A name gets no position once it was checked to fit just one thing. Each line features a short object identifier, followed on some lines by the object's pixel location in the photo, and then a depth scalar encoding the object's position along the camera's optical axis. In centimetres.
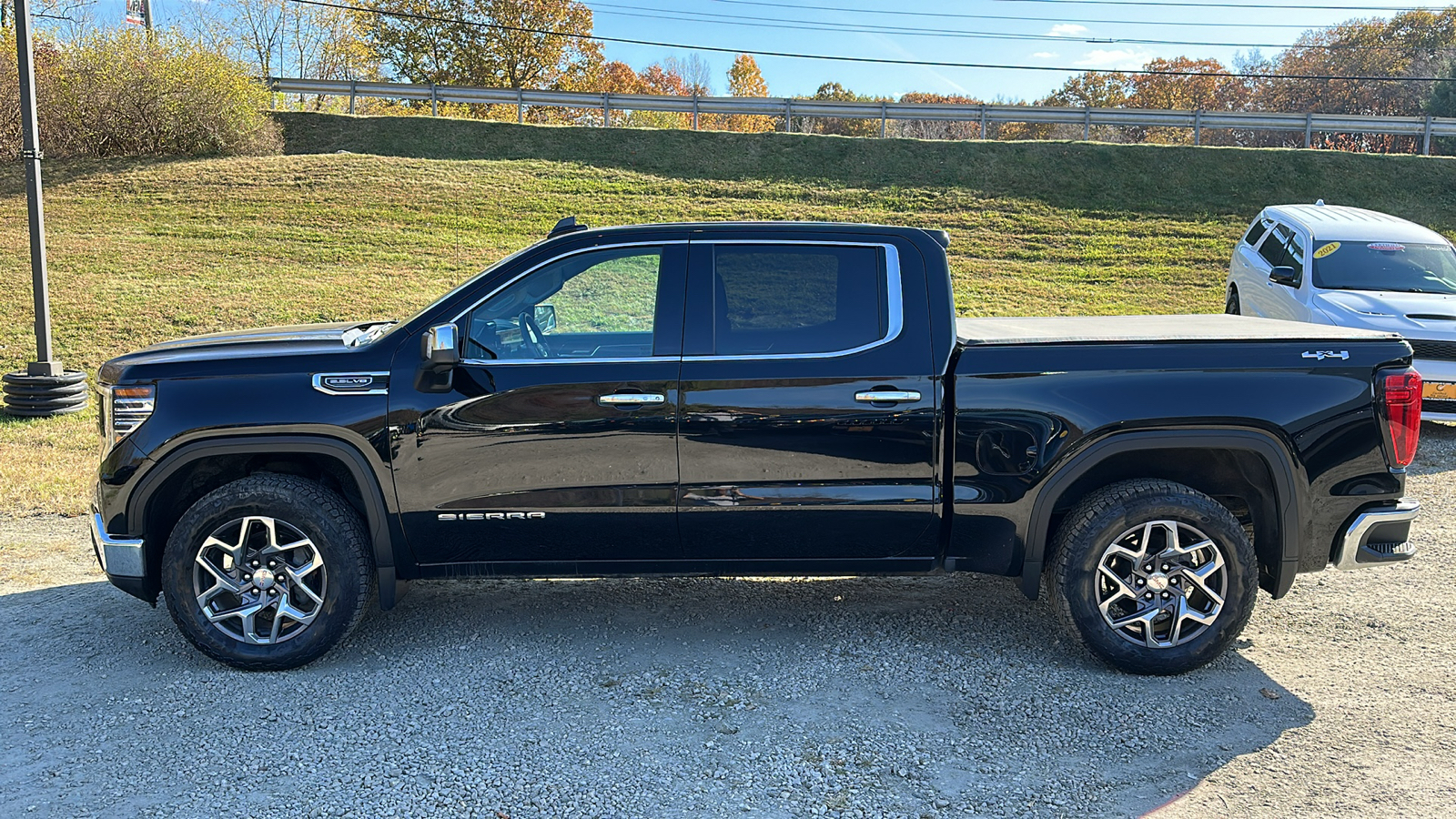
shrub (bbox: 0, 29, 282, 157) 2072
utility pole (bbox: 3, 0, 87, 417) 938
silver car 898
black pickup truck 442
